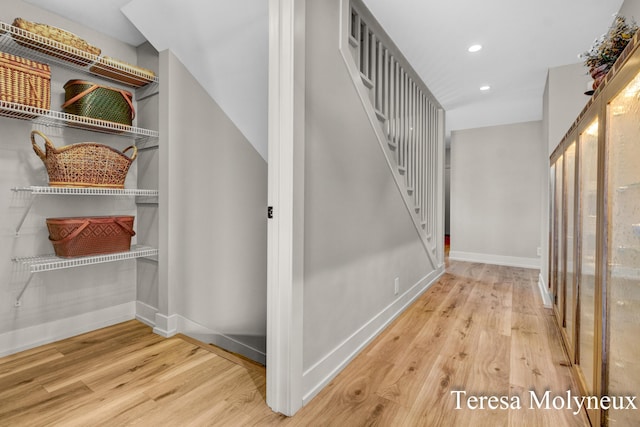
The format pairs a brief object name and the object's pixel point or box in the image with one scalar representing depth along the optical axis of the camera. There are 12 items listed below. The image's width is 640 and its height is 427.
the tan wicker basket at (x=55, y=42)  1.73
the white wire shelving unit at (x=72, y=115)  1.75
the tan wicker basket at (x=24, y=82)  1.64
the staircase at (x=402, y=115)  2.11
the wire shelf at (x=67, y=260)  1.81
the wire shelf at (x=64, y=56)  1.73
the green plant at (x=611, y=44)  1.27
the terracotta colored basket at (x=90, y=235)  1.91
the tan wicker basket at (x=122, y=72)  2.06
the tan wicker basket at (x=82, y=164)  1.85
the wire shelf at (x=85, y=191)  1.76
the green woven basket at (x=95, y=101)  1.96
